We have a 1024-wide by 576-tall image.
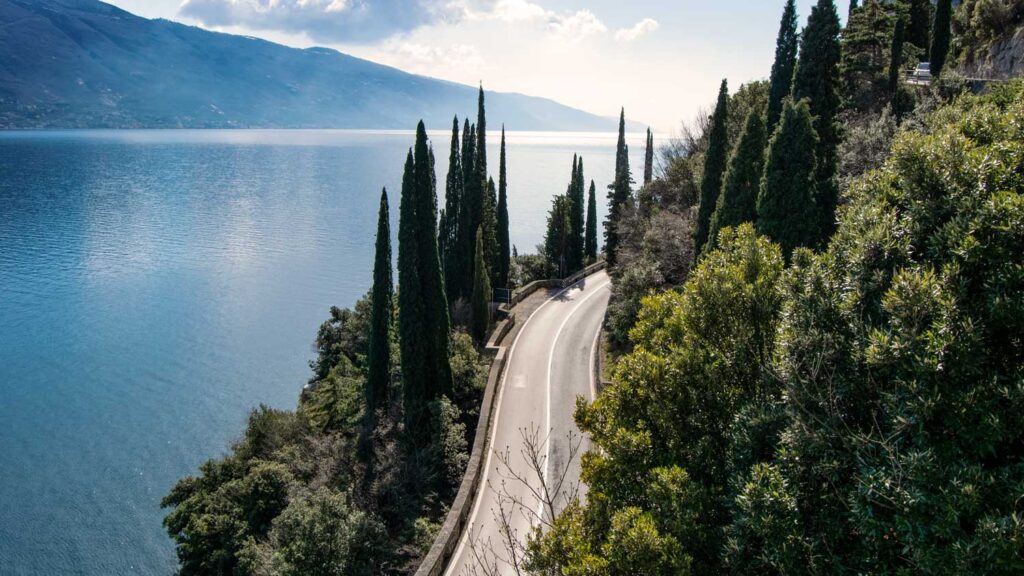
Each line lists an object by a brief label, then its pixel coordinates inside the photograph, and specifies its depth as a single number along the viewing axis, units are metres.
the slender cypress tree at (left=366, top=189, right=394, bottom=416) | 27.20
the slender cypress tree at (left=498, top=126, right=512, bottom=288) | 45.16
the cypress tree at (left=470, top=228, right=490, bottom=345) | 34.81
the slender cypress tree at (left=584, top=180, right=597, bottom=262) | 56.22
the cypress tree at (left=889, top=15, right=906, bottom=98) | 28.39
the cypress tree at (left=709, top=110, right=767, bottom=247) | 21.77
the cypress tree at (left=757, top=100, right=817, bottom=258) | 18.16
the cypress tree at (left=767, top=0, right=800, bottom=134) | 27.02
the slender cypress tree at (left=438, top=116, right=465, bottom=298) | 40.06
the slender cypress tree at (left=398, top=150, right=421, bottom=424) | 25.56
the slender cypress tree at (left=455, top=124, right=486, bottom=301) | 39.50
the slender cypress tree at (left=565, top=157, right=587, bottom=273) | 52.44
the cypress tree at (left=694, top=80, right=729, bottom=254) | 25.92
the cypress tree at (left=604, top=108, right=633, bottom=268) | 47.41
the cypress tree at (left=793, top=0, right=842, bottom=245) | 21.66
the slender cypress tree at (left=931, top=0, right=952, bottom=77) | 30.38
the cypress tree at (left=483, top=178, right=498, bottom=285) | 41.31
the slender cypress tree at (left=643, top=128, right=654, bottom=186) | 56.12
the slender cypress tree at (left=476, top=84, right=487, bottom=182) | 41.12
